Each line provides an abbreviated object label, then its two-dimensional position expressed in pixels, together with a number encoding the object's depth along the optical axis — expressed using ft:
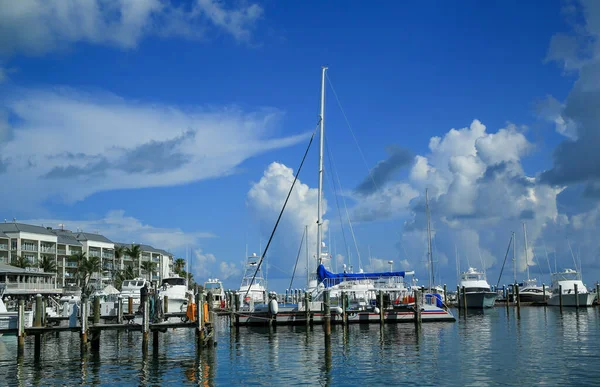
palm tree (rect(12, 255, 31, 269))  351.46
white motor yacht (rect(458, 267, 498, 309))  267.39
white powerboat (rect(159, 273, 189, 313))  188.55
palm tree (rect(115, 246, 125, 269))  458.50
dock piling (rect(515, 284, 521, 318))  270.87
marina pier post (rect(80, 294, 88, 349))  113.60
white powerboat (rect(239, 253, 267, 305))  244.42
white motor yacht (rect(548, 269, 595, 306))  278.67
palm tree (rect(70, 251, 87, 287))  407.23
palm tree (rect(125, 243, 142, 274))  453.17
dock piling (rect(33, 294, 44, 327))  122.21
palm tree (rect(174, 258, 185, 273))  526.57
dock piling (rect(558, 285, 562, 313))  265.34
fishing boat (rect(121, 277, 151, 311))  200.02
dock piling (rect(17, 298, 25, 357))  113.50
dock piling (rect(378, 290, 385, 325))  165.58
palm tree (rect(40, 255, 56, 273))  370.53
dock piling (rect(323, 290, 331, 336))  130.82
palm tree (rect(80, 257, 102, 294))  406.62
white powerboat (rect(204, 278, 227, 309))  281.27
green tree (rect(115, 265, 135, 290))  418.80
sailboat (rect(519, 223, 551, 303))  303.68
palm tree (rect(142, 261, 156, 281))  464.28
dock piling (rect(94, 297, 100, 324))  123.57
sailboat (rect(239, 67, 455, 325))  172.45
